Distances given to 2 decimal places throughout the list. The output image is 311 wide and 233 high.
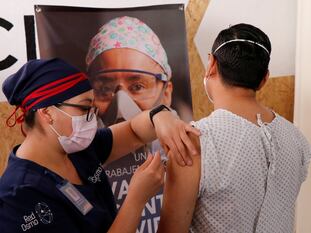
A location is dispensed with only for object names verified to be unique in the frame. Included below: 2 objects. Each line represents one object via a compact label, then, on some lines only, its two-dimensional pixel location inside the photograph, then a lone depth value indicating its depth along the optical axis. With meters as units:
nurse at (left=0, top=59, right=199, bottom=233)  1.05
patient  1.06
